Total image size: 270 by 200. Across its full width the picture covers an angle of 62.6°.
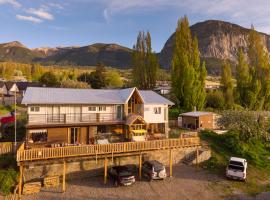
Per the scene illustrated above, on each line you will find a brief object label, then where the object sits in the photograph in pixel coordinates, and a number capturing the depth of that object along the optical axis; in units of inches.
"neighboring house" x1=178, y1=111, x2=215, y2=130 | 1719.1
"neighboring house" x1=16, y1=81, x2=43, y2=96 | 3219.7
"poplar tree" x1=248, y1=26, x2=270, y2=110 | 2261.3
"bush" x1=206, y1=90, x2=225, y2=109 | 2272.5
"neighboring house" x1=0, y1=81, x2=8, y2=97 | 3229.8
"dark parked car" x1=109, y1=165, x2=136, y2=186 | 938.1
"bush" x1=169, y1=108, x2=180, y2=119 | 1959.6
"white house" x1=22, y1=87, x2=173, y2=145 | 1115.9
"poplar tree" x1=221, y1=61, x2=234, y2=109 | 2610.7
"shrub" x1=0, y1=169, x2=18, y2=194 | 860.0
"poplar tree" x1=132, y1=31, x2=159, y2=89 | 2422.5
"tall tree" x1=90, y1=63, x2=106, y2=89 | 2968.8
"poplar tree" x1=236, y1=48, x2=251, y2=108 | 2297.0
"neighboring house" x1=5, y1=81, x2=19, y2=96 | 3321.9
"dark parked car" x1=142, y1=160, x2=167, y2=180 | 994.7
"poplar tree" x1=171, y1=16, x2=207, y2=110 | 2052.2
